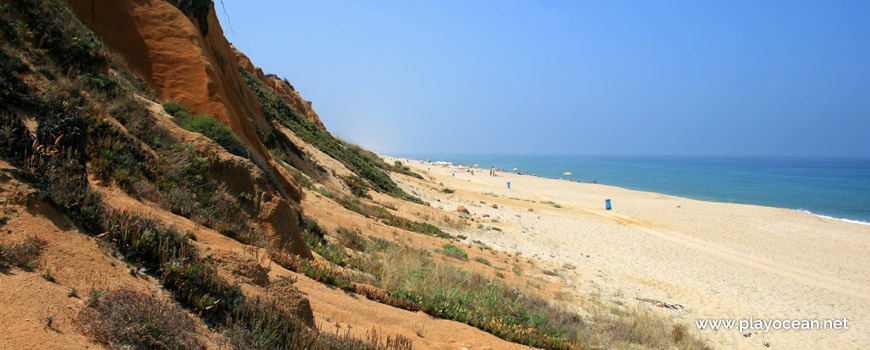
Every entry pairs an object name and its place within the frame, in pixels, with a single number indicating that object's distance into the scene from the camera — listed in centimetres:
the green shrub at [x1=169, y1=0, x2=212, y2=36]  1490
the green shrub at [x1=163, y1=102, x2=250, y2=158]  860
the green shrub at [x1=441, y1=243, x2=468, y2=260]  1186
